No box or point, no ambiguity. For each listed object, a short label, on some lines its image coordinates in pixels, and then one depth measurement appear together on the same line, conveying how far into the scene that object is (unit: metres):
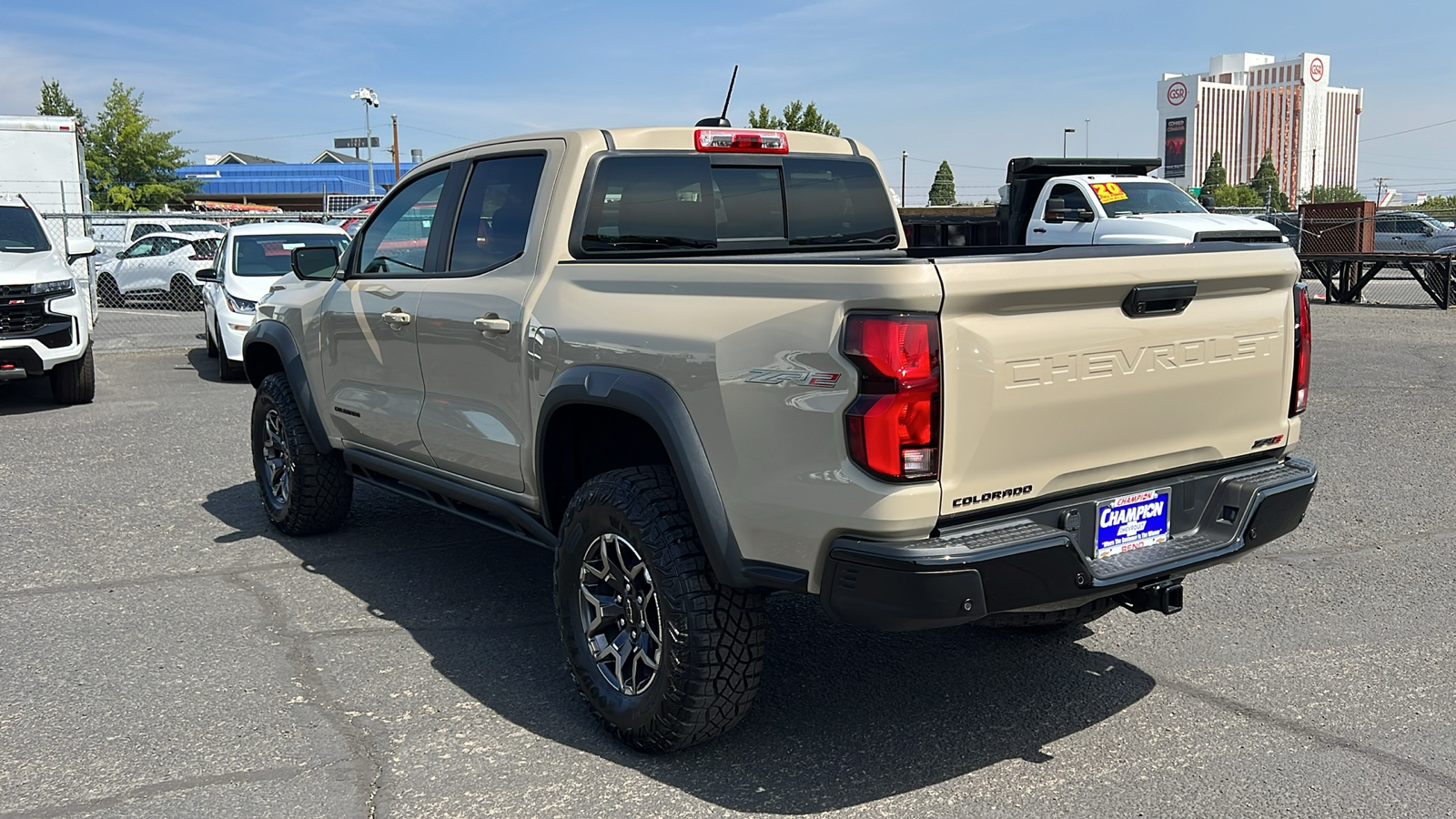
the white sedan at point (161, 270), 19.99
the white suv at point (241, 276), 12.48
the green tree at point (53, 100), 54.34
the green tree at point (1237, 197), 93.11
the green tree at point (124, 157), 53.69
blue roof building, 83.00
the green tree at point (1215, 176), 114.56
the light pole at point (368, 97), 61.00
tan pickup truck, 3.04
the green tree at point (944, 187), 88.75
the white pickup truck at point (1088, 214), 16.70
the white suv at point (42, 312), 10.34
